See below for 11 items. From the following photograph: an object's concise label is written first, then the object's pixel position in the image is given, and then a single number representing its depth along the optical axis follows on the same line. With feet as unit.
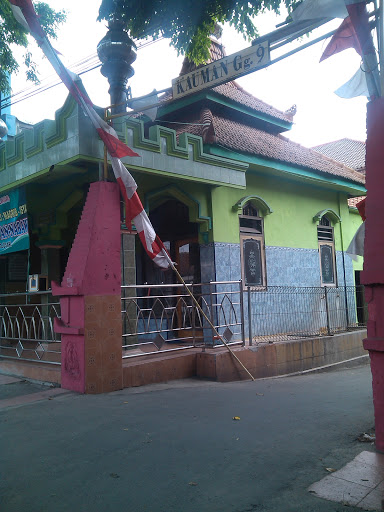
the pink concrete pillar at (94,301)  20.66
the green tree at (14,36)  33.62
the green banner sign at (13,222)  27.27
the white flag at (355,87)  16.37
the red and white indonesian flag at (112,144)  20.87
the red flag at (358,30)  14.17
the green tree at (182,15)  24.43
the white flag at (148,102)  20.04
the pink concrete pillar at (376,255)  12.73
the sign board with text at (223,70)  15.88
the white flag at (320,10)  14.57
